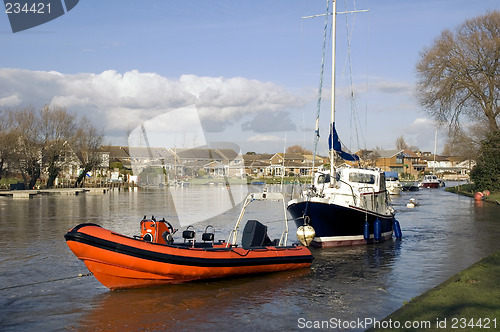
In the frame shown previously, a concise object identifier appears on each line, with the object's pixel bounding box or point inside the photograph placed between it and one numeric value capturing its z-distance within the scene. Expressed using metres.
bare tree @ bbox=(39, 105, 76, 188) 70.06
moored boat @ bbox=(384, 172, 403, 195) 65.20
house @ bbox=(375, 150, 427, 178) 140.50
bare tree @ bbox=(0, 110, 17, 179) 63.16
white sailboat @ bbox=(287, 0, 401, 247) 21.11
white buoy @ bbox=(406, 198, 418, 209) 44.90
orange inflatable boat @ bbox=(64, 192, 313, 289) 13.44
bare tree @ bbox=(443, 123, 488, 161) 54.59
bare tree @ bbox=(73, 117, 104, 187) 76.19
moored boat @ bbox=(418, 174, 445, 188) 83.62
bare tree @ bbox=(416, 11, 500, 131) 47.31
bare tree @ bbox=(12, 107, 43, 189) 67.06
